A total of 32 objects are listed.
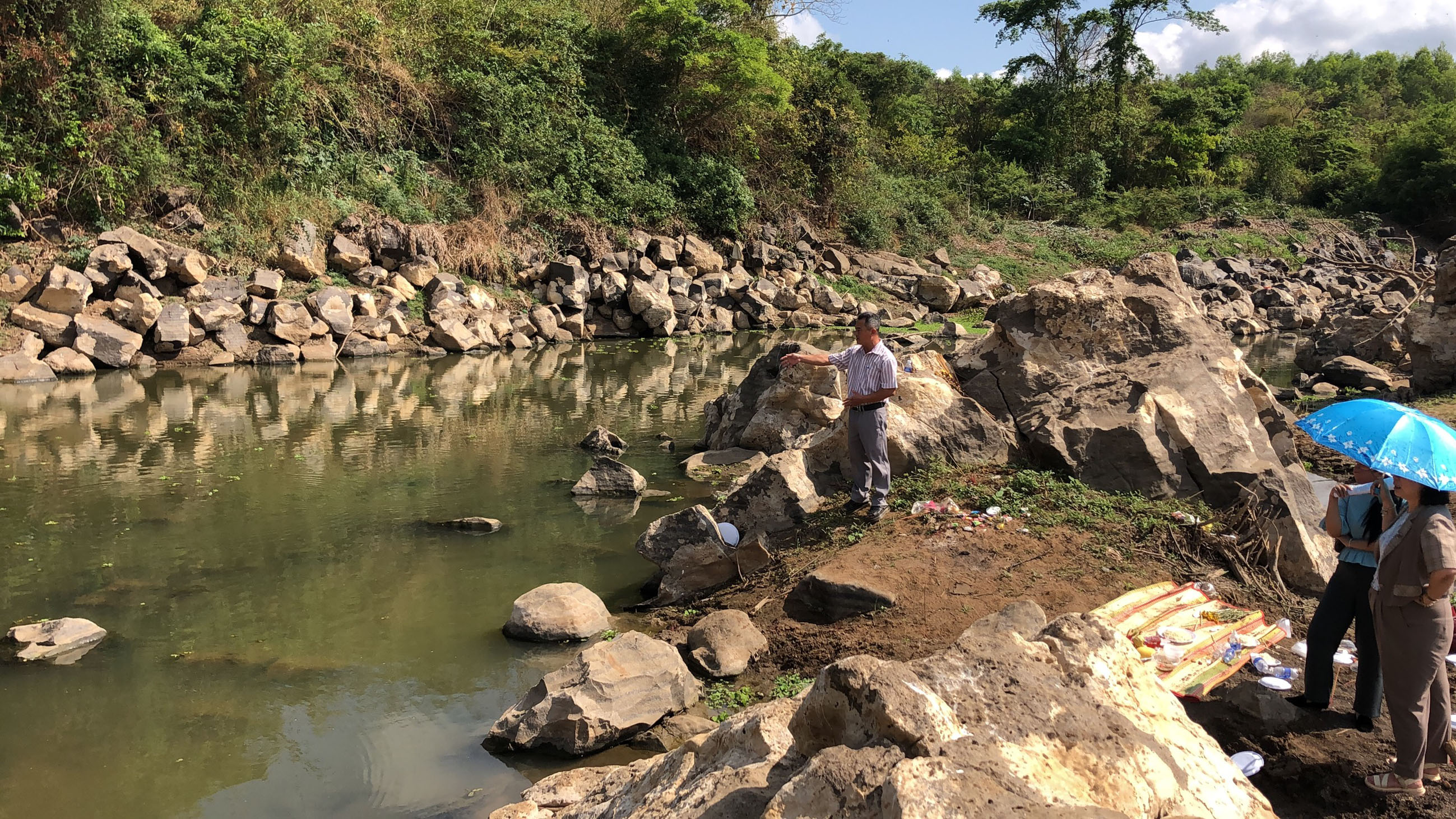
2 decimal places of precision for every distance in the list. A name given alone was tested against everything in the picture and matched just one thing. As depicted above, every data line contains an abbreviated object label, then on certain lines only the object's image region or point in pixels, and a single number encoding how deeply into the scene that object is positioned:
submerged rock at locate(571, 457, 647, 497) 10.07
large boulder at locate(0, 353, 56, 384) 15.37
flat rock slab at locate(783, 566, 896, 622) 6.27
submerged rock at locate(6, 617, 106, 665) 6.06
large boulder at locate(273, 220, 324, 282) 20.28
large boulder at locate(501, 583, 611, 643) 6.57
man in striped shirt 7.38
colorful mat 5.11
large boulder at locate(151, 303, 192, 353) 17.45
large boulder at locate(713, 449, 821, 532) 7.85
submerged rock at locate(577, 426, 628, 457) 12.13
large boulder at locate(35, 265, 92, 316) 16.75
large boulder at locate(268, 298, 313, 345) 18.88
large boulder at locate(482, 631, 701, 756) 5.15
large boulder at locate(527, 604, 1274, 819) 2.55
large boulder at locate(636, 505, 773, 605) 7.27
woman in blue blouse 4.57
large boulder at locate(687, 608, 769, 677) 6.00
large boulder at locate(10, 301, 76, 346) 16.44
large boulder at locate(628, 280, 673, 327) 24.77
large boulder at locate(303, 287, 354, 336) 19.70
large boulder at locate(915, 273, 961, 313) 30.45
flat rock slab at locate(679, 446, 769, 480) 10.95
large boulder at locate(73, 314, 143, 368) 16.73
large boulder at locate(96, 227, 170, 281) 18.12
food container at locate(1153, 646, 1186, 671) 5.23
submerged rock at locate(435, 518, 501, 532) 8.85
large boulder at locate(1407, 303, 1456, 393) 14.39
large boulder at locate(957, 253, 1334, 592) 7.33
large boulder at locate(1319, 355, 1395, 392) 15.82
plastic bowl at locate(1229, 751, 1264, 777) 4.21
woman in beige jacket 4.02
